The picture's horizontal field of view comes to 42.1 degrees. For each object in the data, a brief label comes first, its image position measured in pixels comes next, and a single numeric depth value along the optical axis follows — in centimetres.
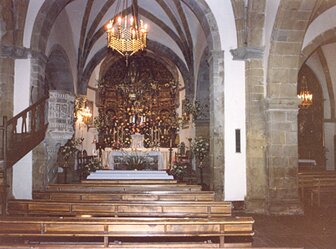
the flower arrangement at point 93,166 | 1623
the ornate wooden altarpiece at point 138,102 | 2361
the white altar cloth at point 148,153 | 1795
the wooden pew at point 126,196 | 832
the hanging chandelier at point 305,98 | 1777
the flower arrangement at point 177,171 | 1531
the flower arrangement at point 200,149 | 1405
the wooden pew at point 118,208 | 719
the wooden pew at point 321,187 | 1233
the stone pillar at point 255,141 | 1147
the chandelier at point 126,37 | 1244
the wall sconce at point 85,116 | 1914
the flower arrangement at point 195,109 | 1802
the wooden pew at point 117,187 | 936
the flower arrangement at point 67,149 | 1289
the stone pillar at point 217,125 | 1182
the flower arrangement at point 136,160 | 1616
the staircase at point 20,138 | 857
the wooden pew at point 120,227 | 565
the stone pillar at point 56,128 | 1086
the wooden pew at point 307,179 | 1211
